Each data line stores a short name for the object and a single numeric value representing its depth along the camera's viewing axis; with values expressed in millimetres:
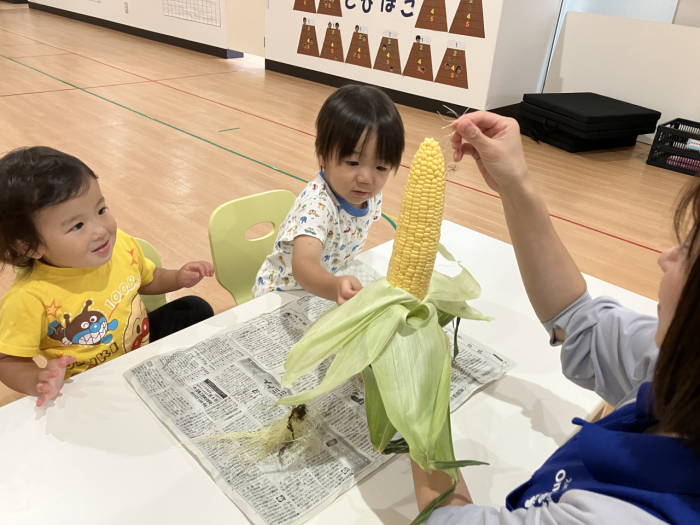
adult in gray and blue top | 461
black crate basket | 3752
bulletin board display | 4477
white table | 668
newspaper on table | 710
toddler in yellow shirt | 946
